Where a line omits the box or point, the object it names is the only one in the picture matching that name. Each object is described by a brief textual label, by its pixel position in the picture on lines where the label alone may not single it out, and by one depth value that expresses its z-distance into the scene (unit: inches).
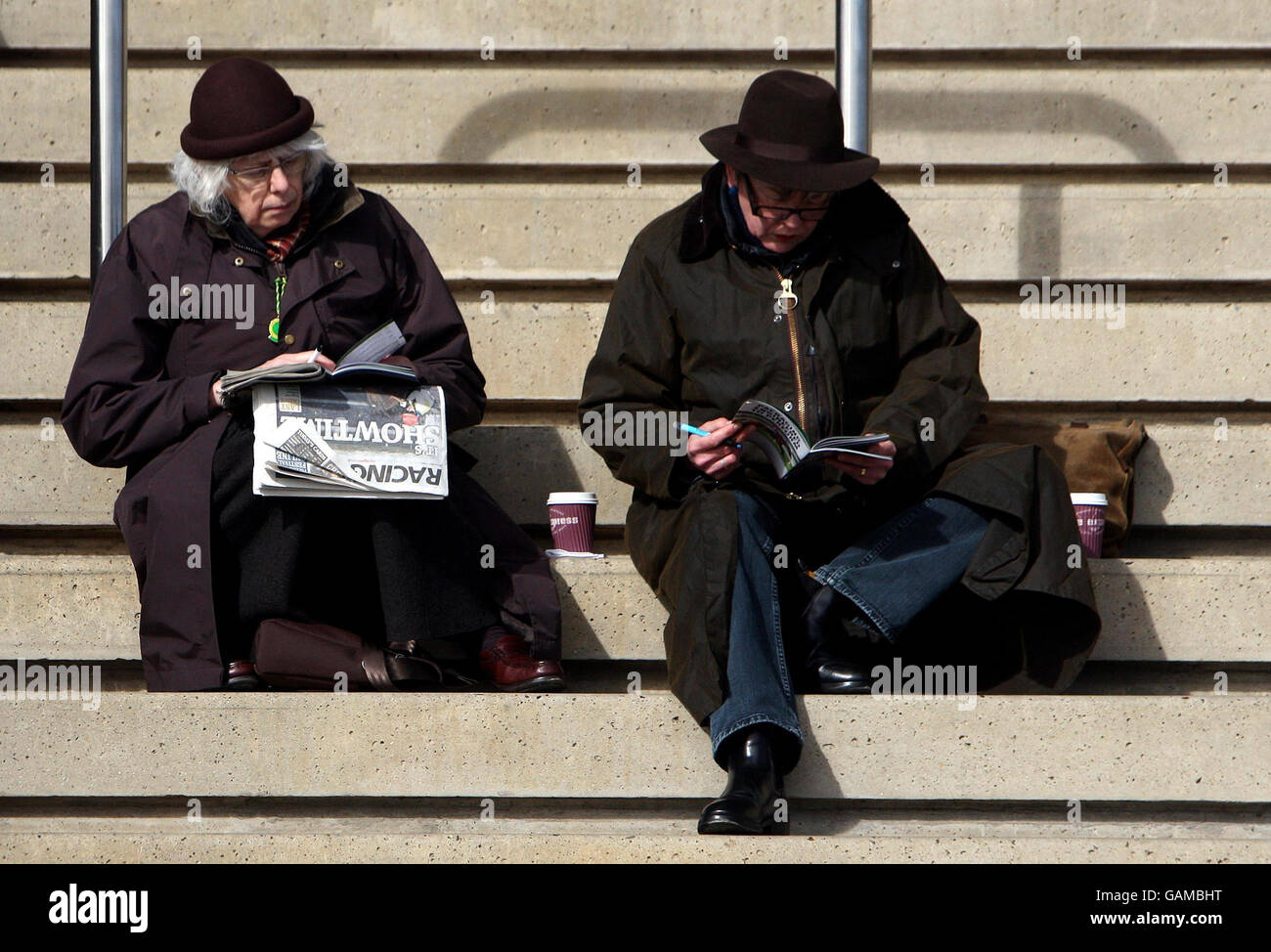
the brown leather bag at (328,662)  243.1
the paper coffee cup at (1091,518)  273.4
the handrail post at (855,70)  285.3
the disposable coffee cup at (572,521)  273.1
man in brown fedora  235.6
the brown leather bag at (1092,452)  285.9
